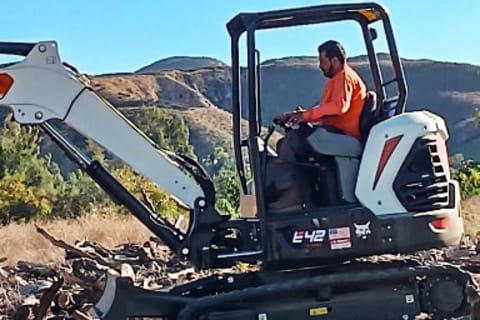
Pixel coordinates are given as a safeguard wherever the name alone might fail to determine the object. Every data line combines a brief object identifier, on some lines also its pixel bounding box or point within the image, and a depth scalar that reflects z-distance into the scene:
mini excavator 9.52
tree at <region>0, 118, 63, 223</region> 40.65
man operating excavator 9.60
